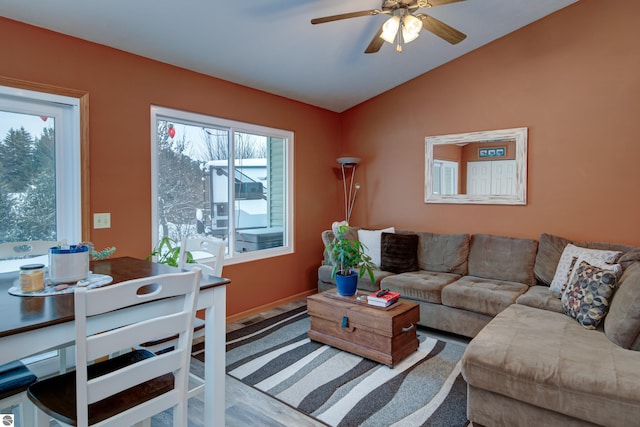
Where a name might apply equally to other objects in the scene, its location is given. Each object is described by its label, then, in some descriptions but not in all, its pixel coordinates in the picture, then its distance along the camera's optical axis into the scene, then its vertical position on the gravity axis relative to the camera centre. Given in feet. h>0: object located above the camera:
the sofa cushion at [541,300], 9.24 -2.34
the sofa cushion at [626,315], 6.69 -1.97
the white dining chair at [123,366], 4.01 -1.93
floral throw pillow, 7.70 -1.85
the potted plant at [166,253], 9.87 -1.21
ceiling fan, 7.64 +3.92
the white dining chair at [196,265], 7.03 -1.18
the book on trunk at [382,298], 9.42 -2.28
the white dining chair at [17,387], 4.68 -2.23
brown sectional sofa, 5.76 -2.51
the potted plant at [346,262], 9.95 -1.43
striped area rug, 7.30 -3.88
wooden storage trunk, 9.08 -3.00
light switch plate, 9.23 -0.28
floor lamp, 16.78 +0.68
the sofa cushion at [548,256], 11.07 -1.44
